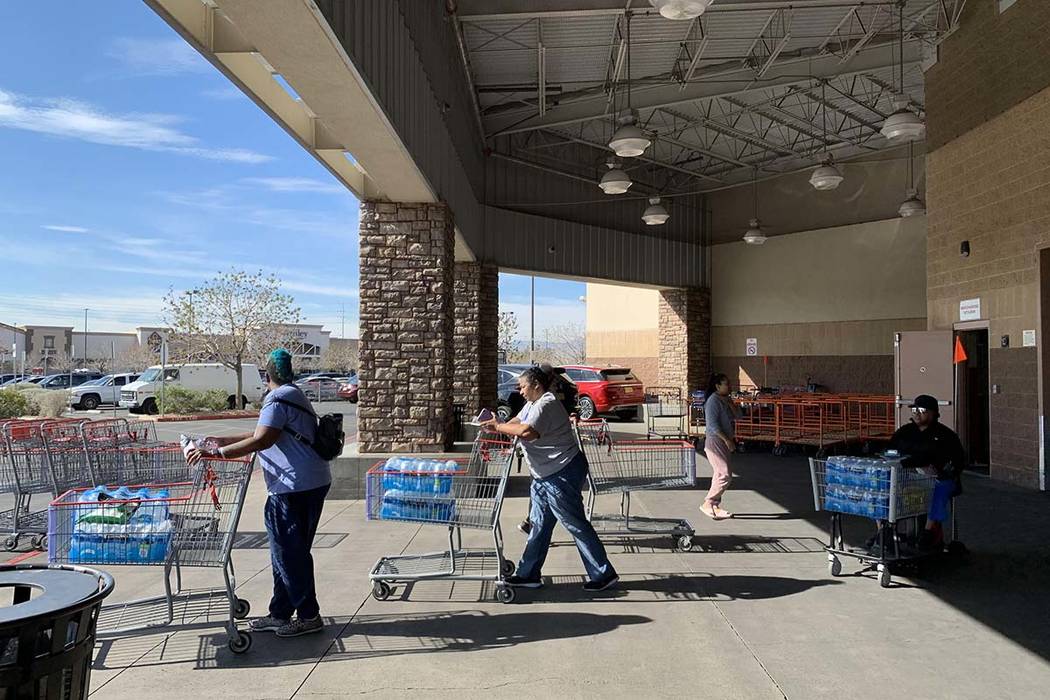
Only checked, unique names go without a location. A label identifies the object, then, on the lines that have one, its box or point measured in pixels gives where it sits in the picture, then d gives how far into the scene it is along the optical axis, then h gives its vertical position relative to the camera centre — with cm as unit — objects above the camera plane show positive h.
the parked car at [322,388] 3940 -82
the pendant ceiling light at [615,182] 1348 +324
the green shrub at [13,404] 2181 -95
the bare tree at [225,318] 3112 +211
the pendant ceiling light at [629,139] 1131 +334
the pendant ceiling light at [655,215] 1838 +366
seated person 694 -74
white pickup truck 3262 -92
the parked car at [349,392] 3766 -96
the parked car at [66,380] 3840 -46
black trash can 246 -87
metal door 1267 +7
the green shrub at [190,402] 2605 -101
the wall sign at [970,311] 1241 +101
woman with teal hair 511 -84
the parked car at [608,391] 2352 -55
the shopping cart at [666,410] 1877 -112
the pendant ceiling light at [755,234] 2119 +372
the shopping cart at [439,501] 604 -100
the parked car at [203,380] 2958 -33
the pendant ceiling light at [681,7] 730 +340
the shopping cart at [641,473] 770 -99
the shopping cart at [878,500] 638 -104
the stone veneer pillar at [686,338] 2623 +118
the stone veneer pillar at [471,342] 1847 +71
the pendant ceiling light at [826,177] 1547 +384
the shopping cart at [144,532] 516 -105
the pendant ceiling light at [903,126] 1116 +351
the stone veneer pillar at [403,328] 1128 +63
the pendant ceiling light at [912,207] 1833 +387
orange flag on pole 1265 +32
